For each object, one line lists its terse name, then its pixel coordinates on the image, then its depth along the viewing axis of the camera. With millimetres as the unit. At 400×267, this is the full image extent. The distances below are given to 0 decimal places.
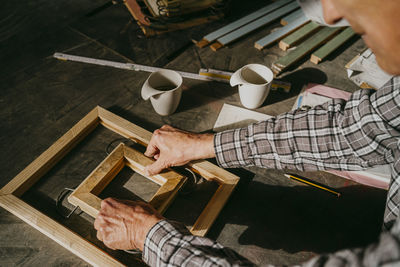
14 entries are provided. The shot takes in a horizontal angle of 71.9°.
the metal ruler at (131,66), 1435
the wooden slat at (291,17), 1745
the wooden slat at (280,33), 1607
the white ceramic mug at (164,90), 1114
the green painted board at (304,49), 1456
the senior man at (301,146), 564
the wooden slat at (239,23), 1634
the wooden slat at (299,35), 1578
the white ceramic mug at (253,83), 1164
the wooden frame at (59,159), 863
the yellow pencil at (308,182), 987
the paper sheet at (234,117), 1229
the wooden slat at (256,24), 1635
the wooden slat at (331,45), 1517
